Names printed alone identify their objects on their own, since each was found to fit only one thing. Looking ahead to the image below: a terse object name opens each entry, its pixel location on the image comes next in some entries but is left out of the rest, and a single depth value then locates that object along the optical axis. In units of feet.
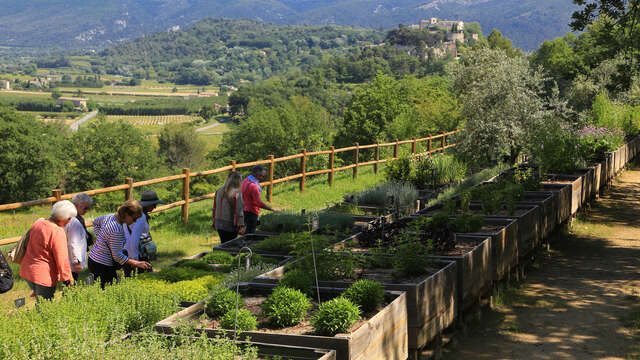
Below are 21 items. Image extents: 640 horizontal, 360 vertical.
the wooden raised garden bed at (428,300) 18.92
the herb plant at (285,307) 17.28
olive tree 58.54
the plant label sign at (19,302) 16.10
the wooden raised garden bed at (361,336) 15.33
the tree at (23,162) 177.99
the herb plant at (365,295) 18.10
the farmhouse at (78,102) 574.31
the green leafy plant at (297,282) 19.67
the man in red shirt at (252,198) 32.22
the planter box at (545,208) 34.22
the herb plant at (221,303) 17.83
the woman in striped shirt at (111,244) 21.86
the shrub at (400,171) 49.73
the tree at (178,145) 301.22
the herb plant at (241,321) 16.63
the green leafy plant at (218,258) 25.29
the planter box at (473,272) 22.53
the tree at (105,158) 201.36
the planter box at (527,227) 30.17
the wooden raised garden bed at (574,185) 41.39
